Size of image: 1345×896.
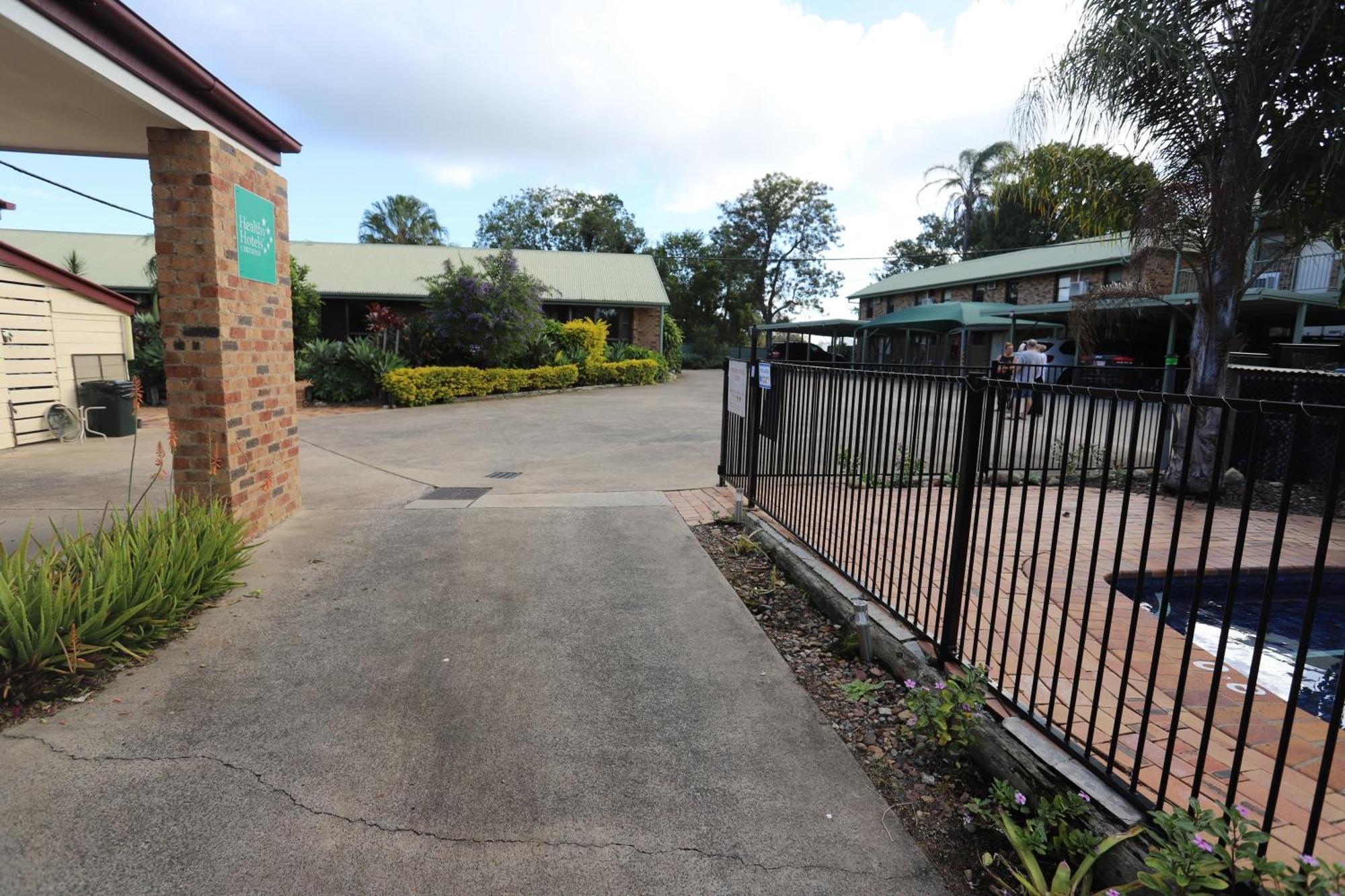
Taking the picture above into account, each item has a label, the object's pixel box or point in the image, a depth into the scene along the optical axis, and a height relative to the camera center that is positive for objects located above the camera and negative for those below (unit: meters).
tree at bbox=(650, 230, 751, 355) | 44.53 +3.67
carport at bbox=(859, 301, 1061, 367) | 22.39 +1.13
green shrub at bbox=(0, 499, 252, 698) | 3.10 -1.25
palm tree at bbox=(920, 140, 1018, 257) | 39.16 +9.99
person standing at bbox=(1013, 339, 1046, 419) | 12.29 +0.10
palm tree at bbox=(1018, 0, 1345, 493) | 6.21 +2.34
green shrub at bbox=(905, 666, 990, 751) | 2.68 -1.30
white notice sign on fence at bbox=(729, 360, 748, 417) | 6.37 -0.30
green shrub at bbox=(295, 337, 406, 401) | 16.36 -0.65
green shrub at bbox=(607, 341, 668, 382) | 24.31 -0.15
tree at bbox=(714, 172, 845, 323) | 50.47 +8.19
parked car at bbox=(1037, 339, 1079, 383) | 21.59 +0.42
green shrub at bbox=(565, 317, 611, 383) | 22.05 +0.21
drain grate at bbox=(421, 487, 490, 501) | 7.07 -1.48
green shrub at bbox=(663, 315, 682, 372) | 29.19 +0.33
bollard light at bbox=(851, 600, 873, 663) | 3.63 -1.33
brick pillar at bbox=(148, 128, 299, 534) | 4.77 +0.09
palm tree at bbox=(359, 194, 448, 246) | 46.97 +7.68
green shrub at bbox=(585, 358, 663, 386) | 22.20 -0.72
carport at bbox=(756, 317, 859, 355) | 27.89 +1.18
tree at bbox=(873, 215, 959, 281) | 51.75 +8.27
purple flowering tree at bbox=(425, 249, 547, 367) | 17.59 +0.80
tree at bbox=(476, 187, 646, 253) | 51.25 +8.88
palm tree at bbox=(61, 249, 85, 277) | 20.91 +2.02
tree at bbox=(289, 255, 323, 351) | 20.97 +0.91
